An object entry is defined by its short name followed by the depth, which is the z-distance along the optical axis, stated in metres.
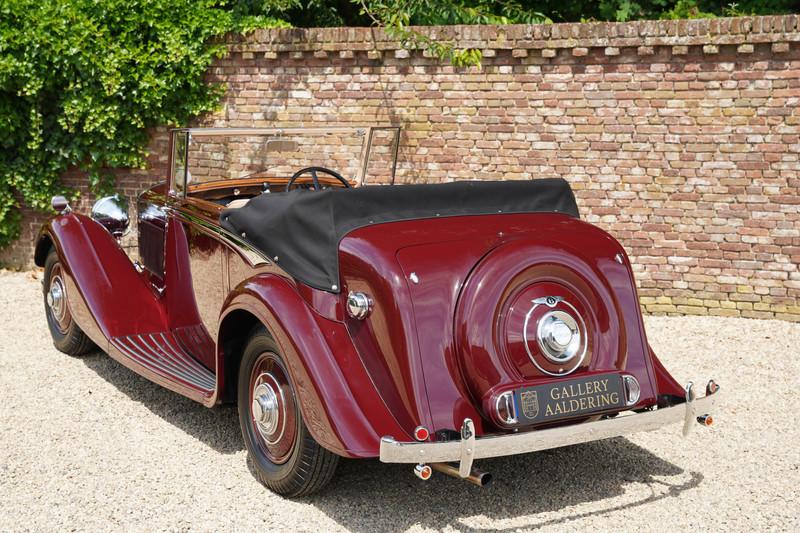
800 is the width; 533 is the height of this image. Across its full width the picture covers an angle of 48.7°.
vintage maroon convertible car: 3.35
